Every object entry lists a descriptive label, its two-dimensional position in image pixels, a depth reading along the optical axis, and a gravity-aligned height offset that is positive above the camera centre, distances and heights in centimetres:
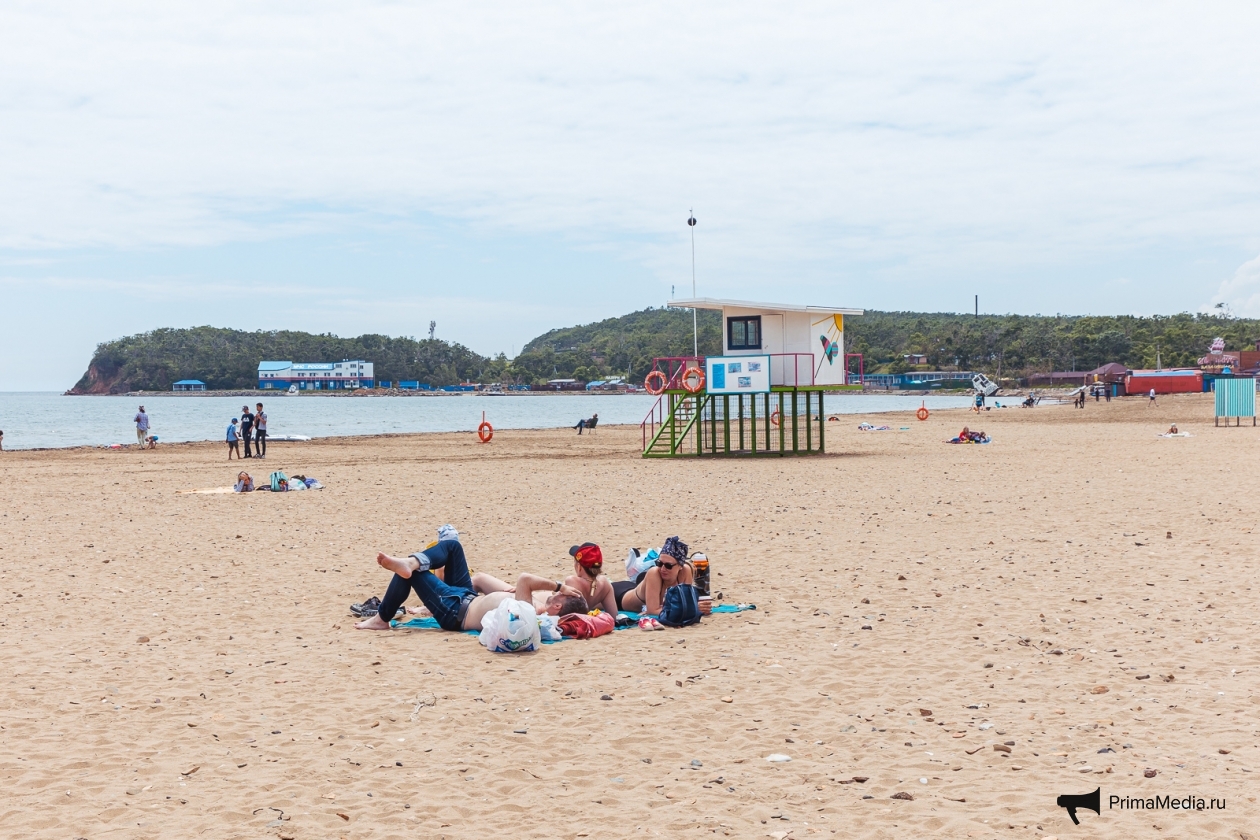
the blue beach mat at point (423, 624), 890 -206
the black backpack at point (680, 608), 874 -194
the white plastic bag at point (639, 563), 967 -172
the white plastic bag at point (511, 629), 788 -188
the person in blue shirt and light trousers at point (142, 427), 3919 -116
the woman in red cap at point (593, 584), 884 -174
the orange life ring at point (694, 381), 2995 +8
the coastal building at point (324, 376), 19575 +335
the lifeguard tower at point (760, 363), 2911 +57
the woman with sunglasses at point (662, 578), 905 -176
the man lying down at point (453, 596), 861 -179
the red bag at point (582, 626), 845 -201
